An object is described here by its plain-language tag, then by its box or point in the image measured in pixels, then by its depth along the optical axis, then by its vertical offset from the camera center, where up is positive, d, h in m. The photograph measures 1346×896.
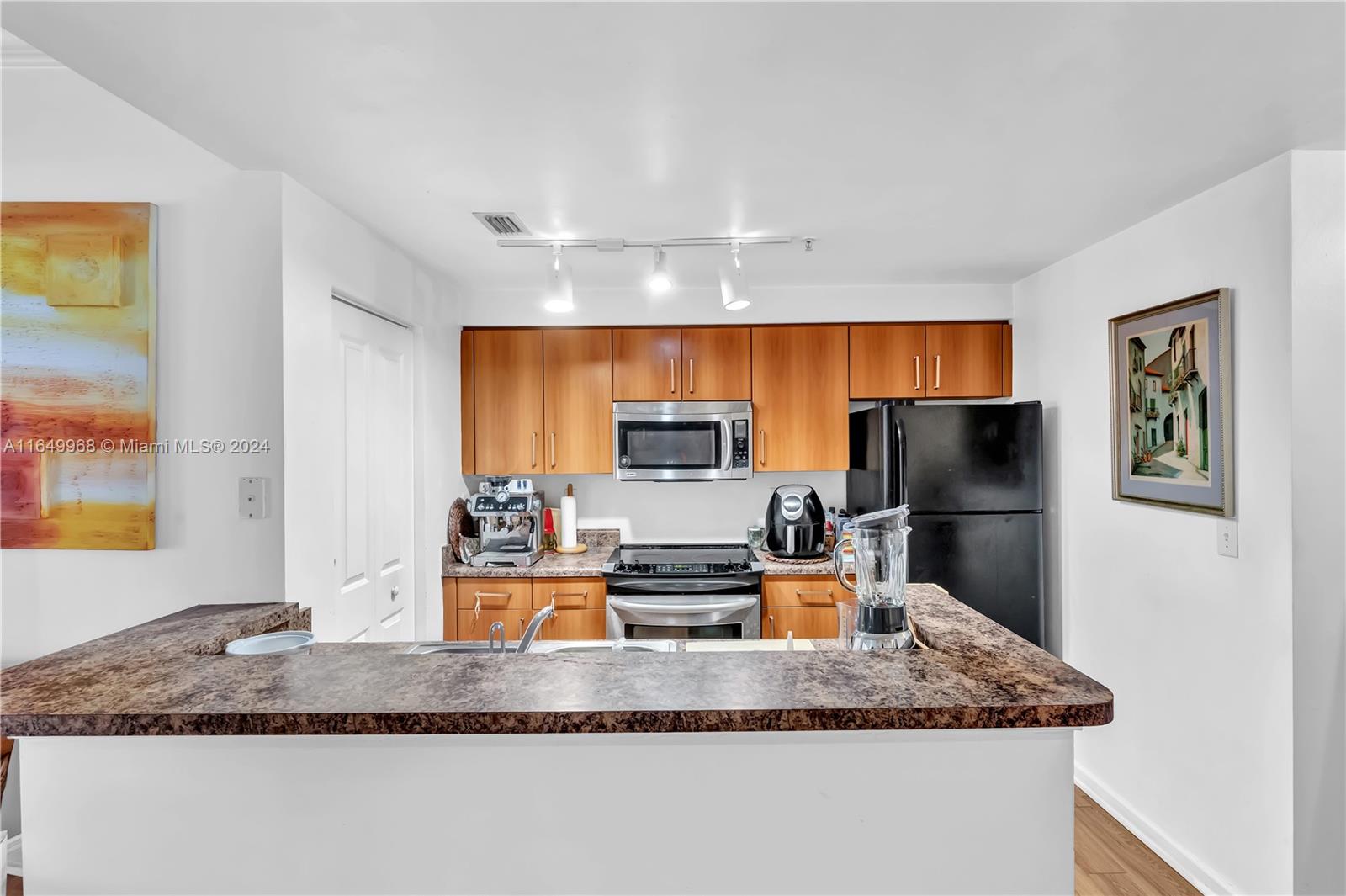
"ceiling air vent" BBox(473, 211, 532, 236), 2.32 +0.79
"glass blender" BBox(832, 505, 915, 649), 1.42 -0.29
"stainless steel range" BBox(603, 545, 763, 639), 3.22 -0.74
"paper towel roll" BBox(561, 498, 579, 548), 3.71 -0.41
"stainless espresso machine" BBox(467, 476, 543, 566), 3.44 -0.40
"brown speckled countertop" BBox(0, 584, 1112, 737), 1.03 -0.40
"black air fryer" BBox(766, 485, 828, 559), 3.54 -0.41
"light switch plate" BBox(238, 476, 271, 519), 1.92 -0.15
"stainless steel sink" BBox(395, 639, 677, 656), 1.91 -0.58
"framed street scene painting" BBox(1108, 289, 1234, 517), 2.10 +0.13
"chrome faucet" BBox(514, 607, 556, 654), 1.73 -0.48
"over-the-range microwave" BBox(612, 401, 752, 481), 3.53 +0.02
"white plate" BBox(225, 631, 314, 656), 1.47 -0.44
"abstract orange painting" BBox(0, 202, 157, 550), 1.91 +0.20
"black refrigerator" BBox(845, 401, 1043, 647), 3.12 -0.24
